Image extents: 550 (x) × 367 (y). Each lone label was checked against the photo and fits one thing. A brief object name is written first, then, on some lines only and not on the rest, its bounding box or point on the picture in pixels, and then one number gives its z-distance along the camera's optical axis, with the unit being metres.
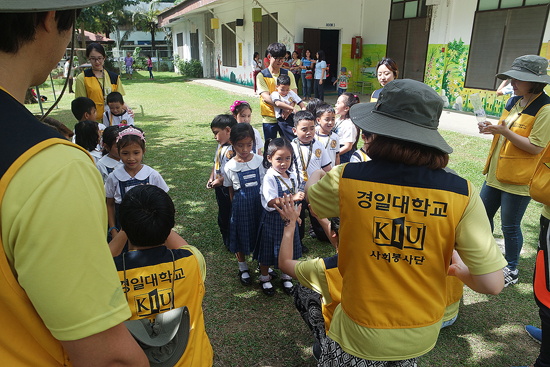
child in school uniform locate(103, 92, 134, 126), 4.70
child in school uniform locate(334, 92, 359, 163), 4.38
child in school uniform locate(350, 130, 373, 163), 3.30
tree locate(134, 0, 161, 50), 39.62
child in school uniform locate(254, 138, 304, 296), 3.04
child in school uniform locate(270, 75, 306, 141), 4.94
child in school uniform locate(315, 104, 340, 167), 4.04
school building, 9.30
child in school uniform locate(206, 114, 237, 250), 3.57
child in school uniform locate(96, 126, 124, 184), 3.12
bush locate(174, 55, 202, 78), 25.30
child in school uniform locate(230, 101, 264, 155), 4.22
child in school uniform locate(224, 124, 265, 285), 3.27
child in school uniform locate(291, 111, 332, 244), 3.59
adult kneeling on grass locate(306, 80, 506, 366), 1.31
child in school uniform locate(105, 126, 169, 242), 2.87
